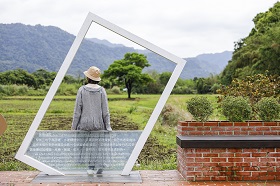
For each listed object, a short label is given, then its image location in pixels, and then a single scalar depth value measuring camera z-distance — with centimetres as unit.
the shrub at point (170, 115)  1113
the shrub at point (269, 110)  720
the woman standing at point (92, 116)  686
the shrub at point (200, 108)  715
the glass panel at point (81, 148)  696
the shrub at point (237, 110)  715
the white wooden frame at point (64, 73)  688
